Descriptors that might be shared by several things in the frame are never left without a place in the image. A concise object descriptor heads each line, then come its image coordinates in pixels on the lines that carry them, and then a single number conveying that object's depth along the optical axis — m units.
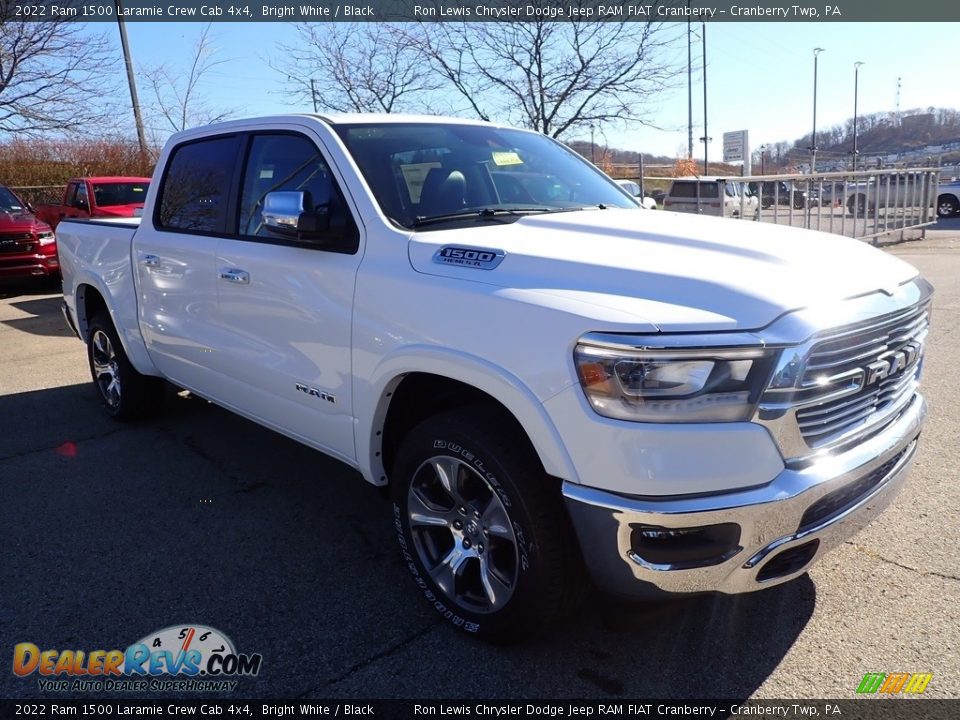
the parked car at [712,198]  13.09
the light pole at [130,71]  17.86
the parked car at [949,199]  26.80
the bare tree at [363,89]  15.86
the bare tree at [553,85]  14.33
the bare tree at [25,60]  19.97
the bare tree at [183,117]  19.69
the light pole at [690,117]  33.37
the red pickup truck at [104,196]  12.92
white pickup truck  2.27
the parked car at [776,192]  13.18
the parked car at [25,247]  12.24
